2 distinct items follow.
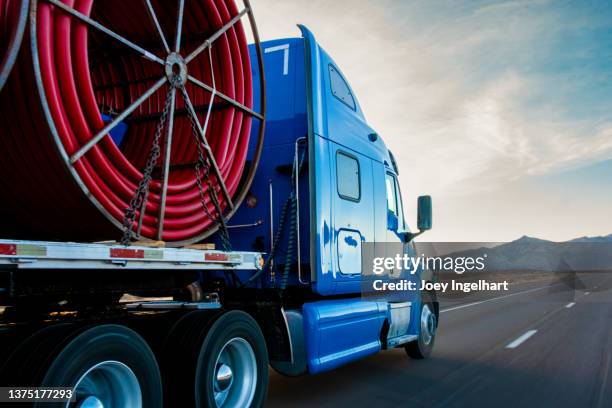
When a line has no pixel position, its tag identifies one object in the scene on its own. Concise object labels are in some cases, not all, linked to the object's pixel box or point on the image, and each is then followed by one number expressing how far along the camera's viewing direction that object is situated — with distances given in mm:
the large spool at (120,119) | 3824
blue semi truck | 3613
